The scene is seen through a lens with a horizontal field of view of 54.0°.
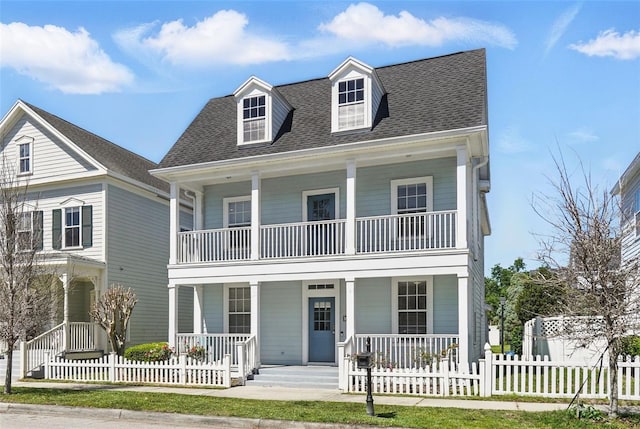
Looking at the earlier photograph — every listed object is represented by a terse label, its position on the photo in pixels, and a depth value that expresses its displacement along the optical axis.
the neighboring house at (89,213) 21.33
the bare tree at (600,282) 9.91
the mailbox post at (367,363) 10.65
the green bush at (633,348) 16.31
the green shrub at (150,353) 17.06
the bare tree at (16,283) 14.24
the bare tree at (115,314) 18.11
